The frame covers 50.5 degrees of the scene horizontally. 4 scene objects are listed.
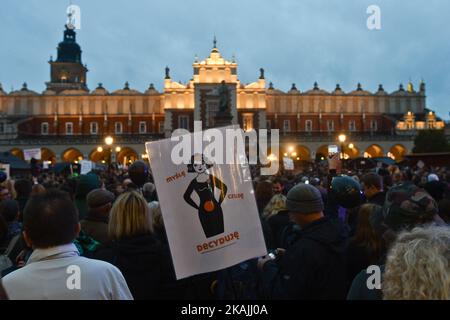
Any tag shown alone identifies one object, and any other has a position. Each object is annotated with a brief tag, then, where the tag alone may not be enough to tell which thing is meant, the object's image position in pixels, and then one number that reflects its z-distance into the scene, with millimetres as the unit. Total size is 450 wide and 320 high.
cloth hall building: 61906
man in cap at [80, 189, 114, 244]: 5238
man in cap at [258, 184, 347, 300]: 3688
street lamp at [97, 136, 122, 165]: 58319
